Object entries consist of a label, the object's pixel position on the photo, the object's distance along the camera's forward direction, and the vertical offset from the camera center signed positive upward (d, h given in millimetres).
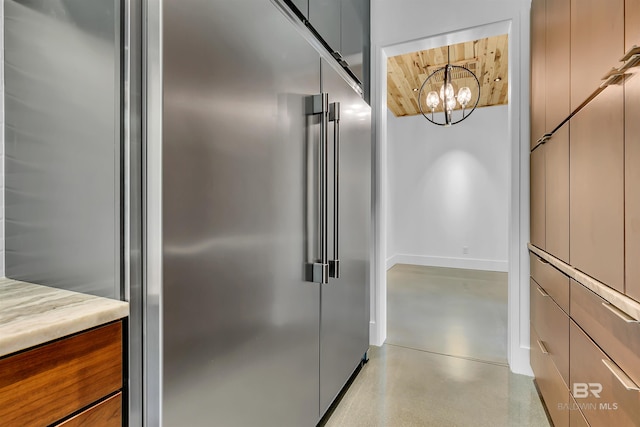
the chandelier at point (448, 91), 3574 +1804
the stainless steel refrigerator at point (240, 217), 759 -14
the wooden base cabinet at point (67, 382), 572 -333
